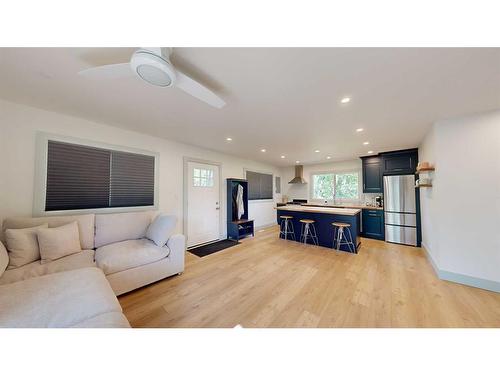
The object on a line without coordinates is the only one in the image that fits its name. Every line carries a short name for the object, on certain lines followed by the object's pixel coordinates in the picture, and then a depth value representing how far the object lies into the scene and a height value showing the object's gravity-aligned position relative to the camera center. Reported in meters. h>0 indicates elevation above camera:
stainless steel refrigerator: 3.93 -0.43
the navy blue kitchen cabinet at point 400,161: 4.01 +0.77
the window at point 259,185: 5.62 +0.24
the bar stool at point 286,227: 4.48 -0.97
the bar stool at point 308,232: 4.09 -1.01
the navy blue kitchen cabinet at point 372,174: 4.59 +0.51
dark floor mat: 3.60 -1.29
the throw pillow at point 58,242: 1.87 -0.58
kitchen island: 3.65 -0.64
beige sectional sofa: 0.97 -0.71
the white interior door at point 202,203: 3.88 -0.28
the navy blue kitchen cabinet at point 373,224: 4.43 -0.86
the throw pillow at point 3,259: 1.56 -0.65
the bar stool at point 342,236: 3.58 -0.99
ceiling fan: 1.10 +0.87
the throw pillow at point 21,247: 1.75 -0.59
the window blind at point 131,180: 2.85 +0.23
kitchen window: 5.55 +0.23
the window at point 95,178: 2.34 +0.23
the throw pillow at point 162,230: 2.49 -0.57
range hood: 6.45 +0.63
